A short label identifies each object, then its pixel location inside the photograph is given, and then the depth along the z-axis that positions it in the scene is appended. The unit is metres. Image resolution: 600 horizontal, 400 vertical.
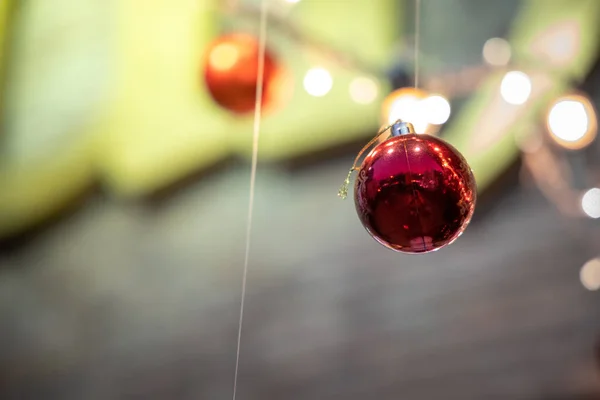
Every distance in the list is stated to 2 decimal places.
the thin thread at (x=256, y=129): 2.29
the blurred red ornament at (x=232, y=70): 2.13
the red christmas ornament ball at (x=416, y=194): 1.20
